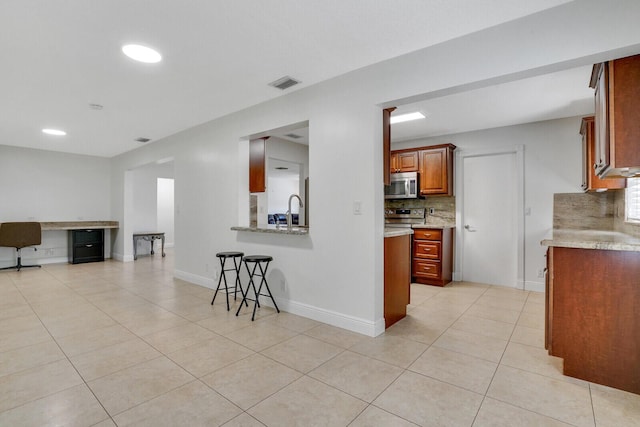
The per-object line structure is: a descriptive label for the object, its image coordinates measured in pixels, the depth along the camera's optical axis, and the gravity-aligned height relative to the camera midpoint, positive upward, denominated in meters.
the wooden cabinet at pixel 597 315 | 1.88 -0.63
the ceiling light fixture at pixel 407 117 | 3.97 +1.25
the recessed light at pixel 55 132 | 4.94 +1.31
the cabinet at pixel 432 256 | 4.61 -0.62
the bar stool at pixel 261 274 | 3.28 -0.68
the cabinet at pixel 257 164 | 3.97 +0.63
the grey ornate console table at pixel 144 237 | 7.32 -0.56
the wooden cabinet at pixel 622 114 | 1.79 +0.58
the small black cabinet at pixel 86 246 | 6.64 -0.68
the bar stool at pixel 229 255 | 3.49 -0.45
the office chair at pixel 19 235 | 5.60 -0.38
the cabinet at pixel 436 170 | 4.81 +0.68
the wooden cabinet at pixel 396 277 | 2.97 -0.64
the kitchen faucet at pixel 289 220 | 3.75 -0.07
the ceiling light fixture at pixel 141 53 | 2.45 +1.29
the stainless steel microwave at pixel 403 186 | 5.05 +0.46
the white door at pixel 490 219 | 4.61 -0.08
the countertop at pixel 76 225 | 6.24 -0.23
